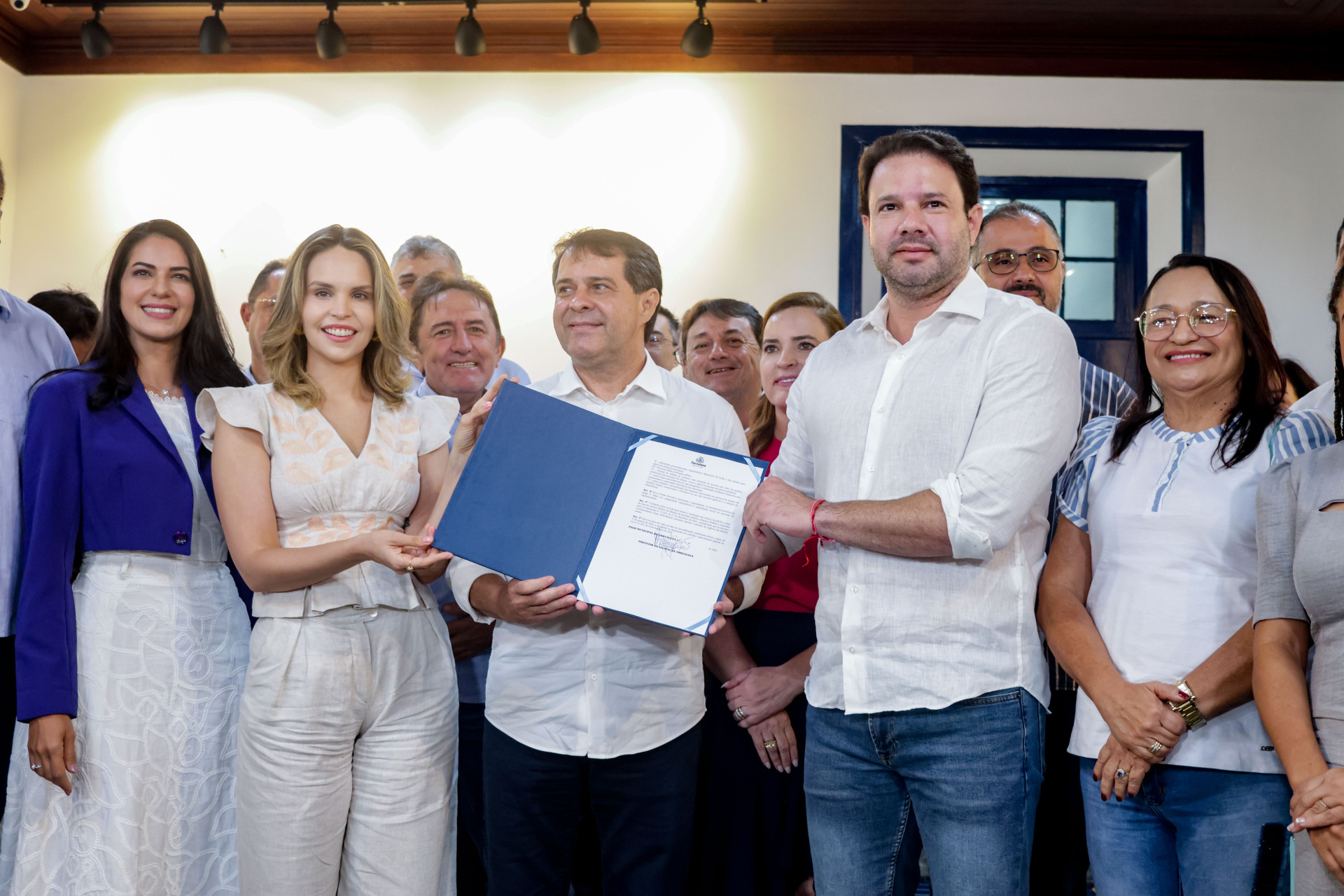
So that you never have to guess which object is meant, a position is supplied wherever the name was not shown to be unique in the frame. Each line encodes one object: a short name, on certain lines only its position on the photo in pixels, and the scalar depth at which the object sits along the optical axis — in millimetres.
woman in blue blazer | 1982
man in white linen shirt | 1665
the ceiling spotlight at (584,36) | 4742
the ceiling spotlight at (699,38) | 4715
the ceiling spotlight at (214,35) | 4793
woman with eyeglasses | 1675
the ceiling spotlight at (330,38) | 4863
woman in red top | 2459
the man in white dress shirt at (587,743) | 2055
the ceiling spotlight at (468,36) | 4812
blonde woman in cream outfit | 1854
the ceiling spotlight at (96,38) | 4852
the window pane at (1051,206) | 5375
